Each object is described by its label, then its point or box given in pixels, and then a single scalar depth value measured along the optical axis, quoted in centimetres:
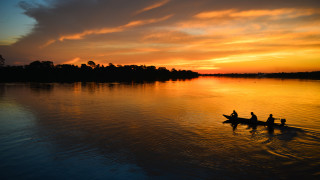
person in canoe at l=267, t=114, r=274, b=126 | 2957
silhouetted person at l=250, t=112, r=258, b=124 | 3106
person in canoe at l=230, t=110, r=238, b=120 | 3264
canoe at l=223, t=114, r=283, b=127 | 3058
